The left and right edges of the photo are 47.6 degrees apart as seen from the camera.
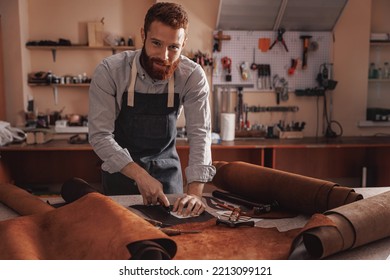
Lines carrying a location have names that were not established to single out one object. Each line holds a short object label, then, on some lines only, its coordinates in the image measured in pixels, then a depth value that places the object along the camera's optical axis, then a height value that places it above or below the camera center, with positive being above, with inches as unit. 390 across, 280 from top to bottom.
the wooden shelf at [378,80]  149.2 +3.0
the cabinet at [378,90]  147.4 -0.2
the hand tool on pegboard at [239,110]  144.2 -6.6
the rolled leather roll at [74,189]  50.0 -11.3
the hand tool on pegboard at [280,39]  142.2 +16.5
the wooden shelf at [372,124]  147.8 -11.5
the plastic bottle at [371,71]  149.9 +6.1
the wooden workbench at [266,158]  127.1 -20.8
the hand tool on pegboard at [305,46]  143.7 +14.2
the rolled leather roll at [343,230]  35.7 -11.7
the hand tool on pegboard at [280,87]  146.1 +1.0
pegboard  142.9 +11.2
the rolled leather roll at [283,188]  46.9 -11.2
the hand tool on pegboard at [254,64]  143.5 +8.5
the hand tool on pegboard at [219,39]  139.9 +16.3
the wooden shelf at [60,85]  143.3 +2.1
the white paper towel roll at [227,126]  135.0 -10.8
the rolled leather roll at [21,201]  45.1 -11.7
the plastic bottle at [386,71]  149.7 +6.2
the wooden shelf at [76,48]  140.9 +14.0
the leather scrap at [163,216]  45.7 -13.3
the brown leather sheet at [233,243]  36.5 -13.4
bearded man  56.4 -3.1
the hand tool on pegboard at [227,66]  142.4 +7.8
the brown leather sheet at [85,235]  32.0 -11.3
